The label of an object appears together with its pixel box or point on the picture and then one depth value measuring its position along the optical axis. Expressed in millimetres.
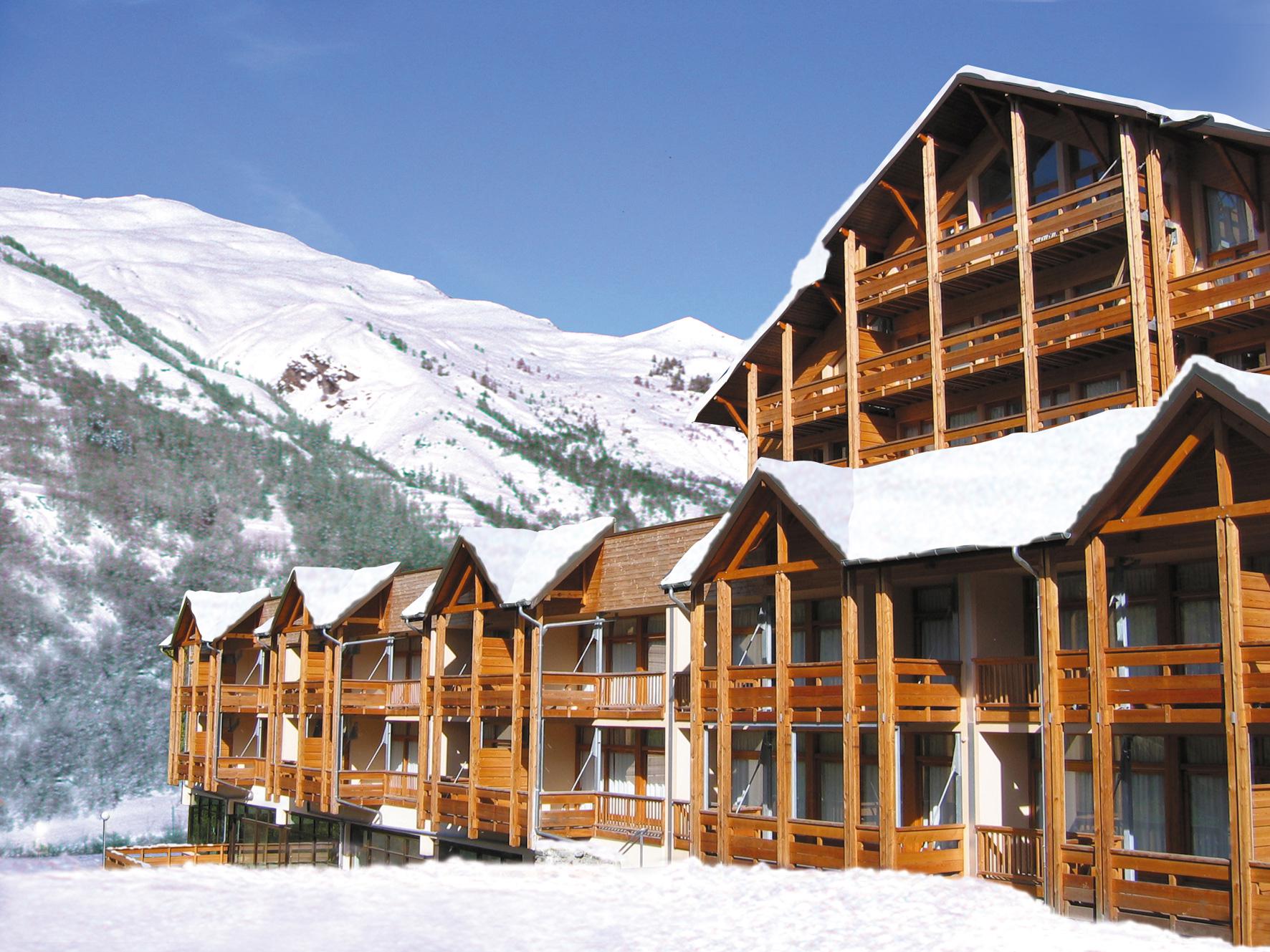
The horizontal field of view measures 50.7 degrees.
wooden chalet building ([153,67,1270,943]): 17734
